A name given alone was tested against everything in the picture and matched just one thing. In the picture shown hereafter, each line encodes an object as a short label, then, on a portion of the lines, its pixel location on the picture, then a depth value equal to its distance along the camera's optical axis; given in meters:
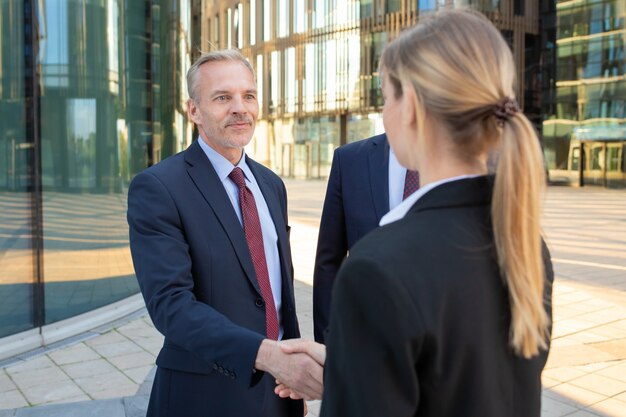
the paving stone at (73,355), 5.27
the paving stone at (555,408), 4.11
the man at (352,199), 2.75
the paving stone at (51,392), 4.41
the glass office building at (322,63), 34.56
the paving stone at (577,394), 4.32
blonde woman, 1.04
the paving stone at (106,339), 5.79
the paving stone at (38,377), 4.73
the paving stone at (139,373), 4.80
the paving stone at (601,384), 4.50
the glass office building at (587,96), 29.36
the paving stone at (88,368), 4.92
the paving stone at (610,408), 4.09
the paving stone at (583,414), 4.07
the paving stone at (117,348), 5.46
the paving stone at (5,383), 4.60
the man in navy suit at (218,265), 1.85
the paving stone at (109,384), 4.55
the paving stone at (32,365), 5.04
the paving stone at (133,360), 5.13
